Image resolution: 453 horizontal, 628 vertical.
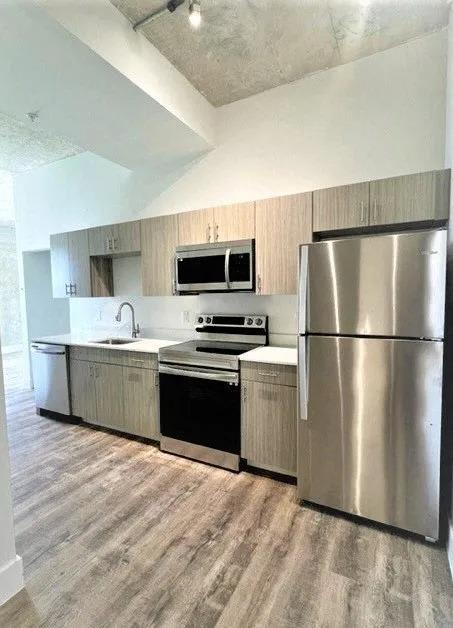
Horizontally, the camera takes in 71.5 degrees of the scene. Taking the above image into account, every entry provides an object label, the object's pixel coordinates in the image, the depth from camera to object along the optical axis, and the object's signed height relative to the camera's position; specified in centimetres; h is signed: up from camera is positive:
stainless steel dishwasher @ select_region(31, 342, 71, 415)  340 -90
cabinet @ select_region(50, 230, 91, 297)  356 +37
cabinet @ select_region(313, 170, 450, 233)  195 +57
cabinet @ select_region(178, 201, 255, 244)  262 +60
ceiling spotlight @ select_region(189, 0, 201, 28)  165 +148
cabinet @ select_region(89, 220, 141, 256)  322 +59
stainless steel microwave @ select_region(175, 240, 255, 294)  261 +22
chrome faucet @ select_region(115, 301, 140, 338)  357 -28
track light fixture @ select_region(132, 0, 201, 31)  165 +161
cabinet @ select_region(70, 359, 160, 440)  288 -99
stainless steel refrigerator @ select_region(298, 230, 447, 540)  169 -49
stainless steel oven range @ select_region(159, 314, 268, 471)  245 -85
